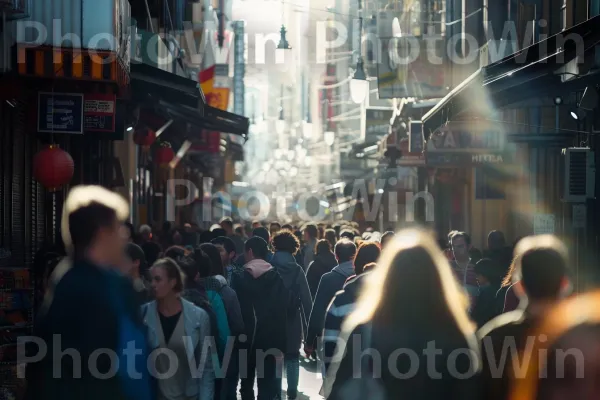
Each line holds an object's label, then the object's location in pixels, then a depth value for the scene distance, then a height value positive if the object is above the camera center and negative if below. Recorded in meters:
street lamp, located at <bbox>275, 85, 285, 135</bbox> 97.35 +5.75
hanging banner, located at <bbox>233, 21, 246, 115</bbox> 83.56 +8.25
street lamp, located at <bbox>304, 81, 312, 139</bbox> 110.64 +7.35
